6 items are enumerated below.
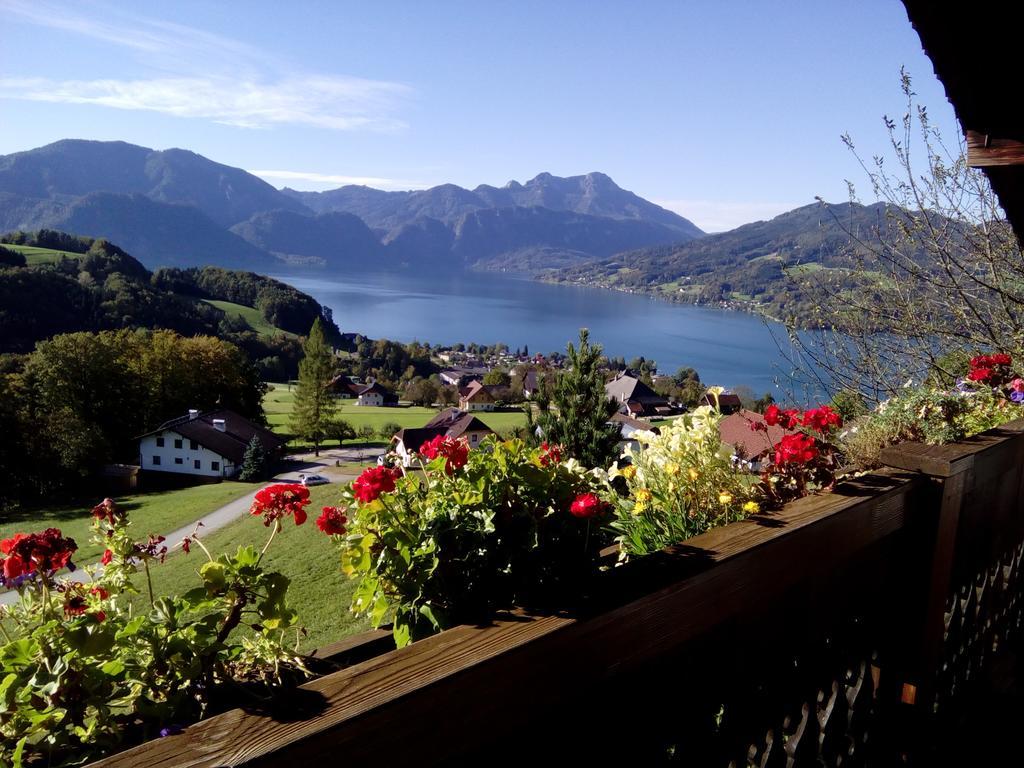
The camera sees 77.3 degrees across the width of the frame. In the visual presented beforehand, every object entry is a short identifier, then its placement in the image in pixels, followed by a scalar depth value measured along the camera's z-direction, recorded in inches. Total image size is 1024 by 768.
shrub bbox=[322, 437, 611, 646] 46.3
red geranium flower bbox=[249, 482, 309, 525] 54.3
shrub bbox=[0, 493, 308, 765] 32.0
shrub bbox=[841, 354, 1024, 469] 93.0
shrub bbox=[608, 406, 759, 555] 70.7
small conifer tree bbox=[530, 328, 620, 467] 498.9
